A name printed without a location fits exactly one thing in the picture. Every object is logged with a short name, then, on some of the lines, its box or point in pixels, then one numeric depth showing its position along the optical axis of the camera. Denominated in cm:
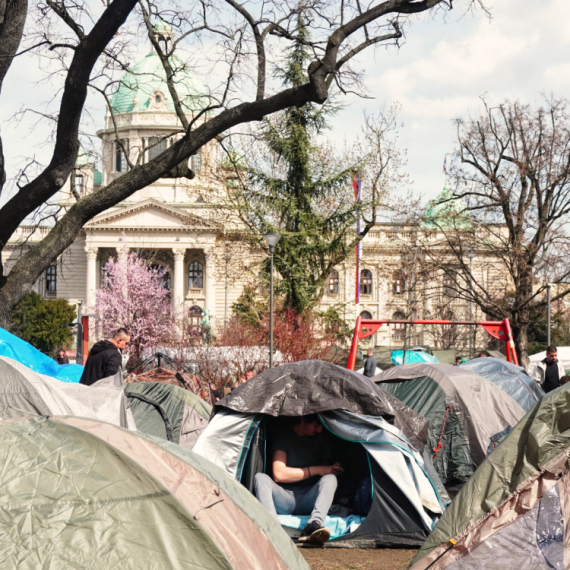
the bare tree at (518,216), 2886
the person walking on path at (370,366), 1627
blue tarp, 1170
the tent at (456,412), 1023
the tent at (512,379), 1364
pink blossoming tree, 5194
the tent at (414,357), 2595
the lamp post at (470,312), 2973
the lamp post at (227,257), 3416
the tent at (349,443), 721
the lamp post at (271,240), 2071
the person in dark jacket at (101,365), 1009
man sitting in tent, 712
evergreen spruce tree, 3091
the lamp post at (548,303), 2706
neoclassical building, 6825
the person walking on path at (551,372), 1434
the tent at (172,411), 1044
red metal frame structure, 1913
